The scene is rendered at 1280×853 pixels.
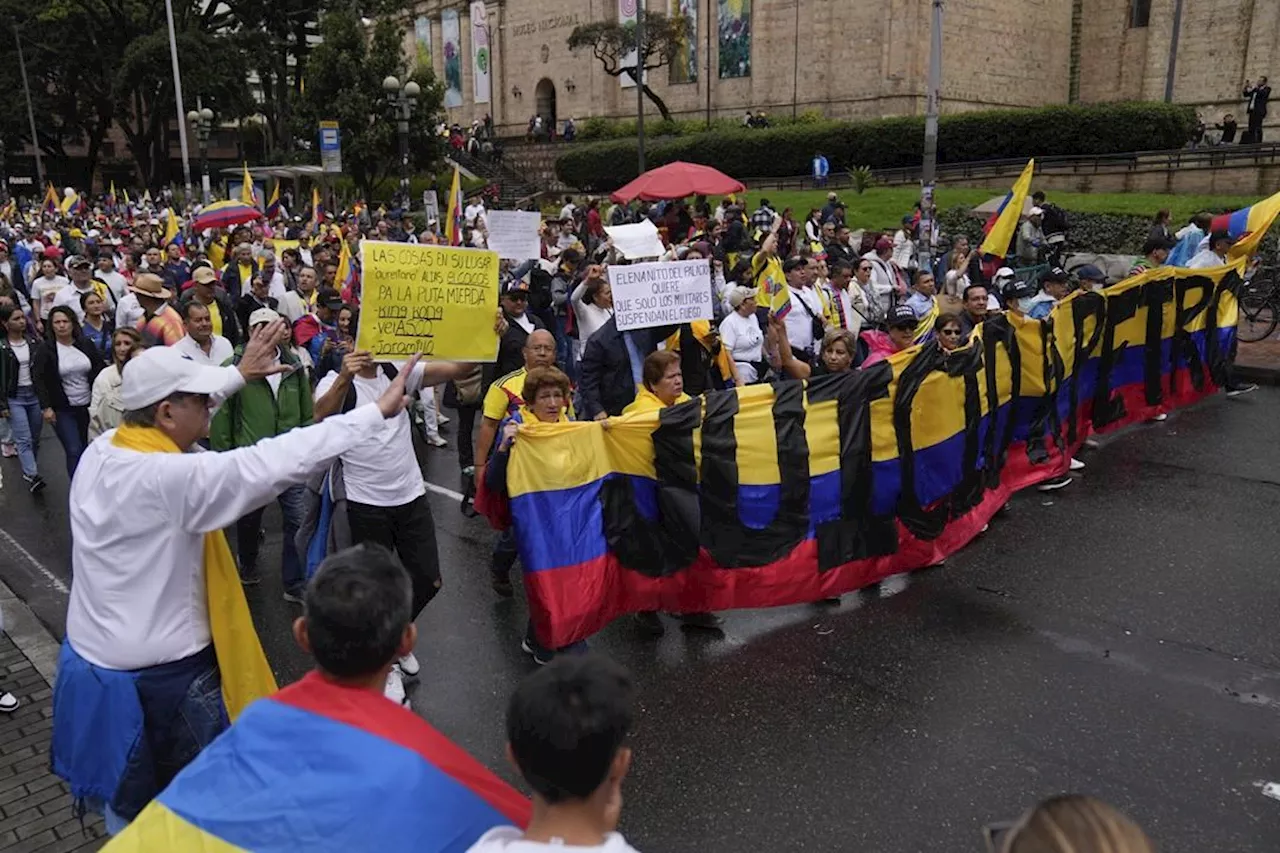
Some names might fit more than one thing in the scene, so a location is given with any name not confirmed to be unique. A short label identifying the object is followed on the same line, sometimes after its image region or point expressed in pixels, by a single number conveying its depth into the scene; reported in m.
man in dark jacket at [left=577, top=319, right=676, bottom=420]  7.16
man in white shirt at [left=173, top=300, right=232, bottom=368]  6.35
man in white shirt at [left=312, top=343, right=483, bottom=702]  4.78
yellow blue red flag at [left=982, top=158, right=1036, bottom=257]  10.06
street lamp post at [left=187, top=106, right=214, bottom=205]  33.59
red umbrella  17.36
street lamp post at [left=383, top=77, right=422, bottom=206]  21.89
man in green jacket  6.11
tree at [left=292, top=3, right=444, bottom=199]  35.25
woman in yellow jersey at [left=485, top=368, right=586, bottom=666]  5.04
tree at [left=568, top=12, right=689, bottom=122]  38.38
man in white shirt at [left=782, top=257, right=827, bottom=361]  8.54
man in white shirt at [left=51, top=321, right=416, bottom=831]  2.64
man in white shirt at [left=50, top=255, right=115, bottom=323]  9.67
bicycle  13.48
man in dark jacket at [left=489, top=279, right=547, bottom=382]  8.07
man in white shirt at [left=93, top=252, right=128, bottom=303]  11.57
